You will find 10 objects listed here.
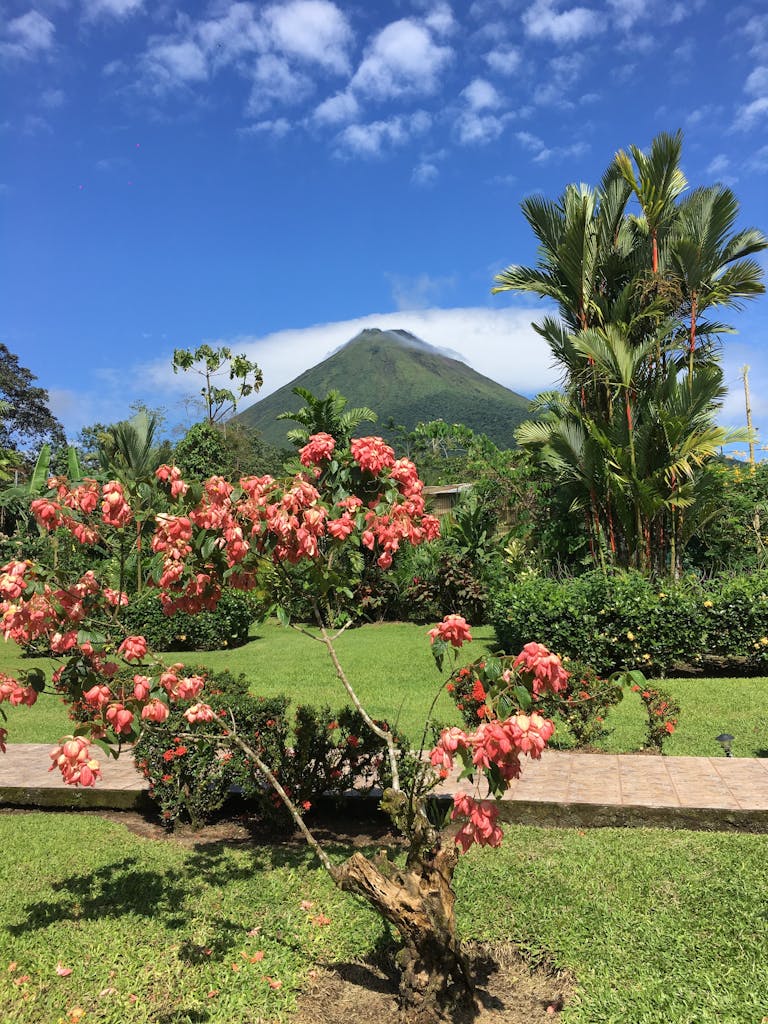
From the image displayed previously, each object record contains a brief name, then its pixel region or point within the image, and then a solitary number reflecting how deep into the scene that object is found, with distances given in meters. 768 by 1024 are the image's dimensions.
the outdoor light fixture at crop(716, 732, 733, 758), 5.37
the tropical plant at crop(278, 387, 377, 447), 13.68
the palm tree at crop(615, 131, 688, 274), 11.45
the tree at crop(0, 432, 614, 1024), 2.32
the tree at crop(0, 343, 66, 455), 37.03
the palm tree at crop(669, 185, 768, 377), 11.23
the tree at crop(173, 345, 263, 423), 30.45
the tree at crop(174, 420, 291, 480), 21.32
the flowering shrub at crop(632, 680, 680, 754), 5.77
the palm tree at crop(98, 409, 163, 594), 17.08
